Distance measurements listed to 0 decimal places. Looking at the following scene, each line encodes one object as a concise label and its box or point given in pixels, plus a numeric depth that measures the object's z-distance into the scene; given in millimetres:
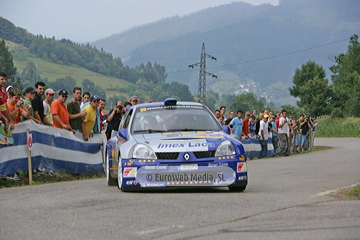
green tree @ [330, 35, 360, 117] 136238
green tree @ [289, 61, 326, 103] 163000
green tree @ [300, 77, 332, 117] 138875
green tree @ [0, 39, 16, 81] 149250
